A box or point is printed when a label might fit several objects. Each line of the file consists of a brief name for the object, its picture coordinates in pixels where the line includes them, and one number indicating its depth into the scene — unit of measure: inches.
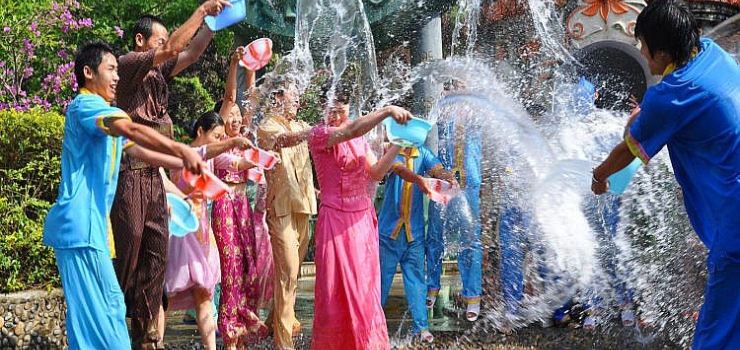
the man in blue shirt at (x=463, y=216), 276.8
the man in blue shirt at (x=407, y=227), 282.5
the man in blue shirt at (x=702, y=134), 143.4
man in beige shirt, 259.8
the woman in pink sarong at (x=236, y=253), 254.8
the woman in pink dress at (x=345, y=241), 215.6
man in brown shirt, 203.9
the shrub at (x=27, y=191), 255.3
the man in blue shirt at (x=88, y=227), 166.2
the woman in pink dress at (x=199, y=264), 231.5
